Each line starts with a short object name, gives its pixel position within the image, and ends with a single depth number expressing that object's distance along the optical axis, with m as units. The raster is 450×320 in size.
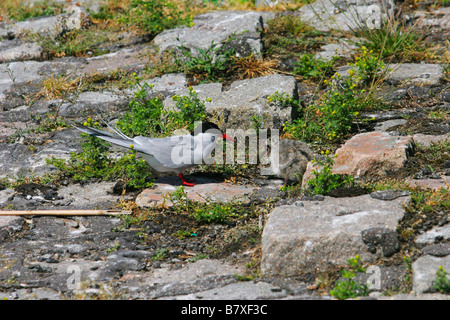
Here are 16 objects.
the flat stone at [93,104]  6.60
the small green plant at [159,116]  5.57
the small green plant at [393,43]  6.83
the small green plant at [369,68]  6.07
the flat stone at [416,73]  6.41
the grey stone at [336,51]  7.17
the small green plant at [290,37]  7.51
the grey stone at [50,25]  8.44
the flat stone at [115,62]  7.46
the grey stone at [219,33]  7.15
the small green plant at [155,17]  8.05
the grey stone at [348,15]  7.55
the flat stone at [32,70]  7.33
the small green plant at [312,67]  6.77
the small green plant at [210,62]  7.02
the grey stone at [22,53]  7.91
